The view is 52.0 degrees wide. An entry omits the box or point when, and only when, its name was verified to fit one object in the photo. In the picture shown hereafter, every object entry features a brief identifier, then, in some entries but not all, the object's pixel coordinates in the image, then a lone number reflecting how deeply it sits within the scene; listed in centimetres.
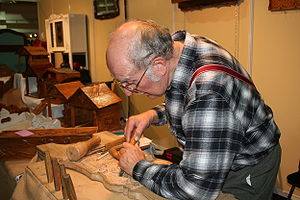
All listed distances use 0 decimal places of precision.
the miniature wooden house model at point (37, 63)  421
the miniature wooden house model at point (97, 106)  281
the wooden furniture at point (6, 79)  479
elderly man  100
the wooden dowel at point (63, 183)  128
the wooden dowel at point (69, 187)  124
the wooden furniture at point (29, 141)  223
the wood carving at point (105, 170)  137
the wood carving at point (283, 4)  282
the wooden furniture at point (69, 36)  557
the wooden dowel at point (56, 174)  142
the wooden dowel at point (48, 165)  150
